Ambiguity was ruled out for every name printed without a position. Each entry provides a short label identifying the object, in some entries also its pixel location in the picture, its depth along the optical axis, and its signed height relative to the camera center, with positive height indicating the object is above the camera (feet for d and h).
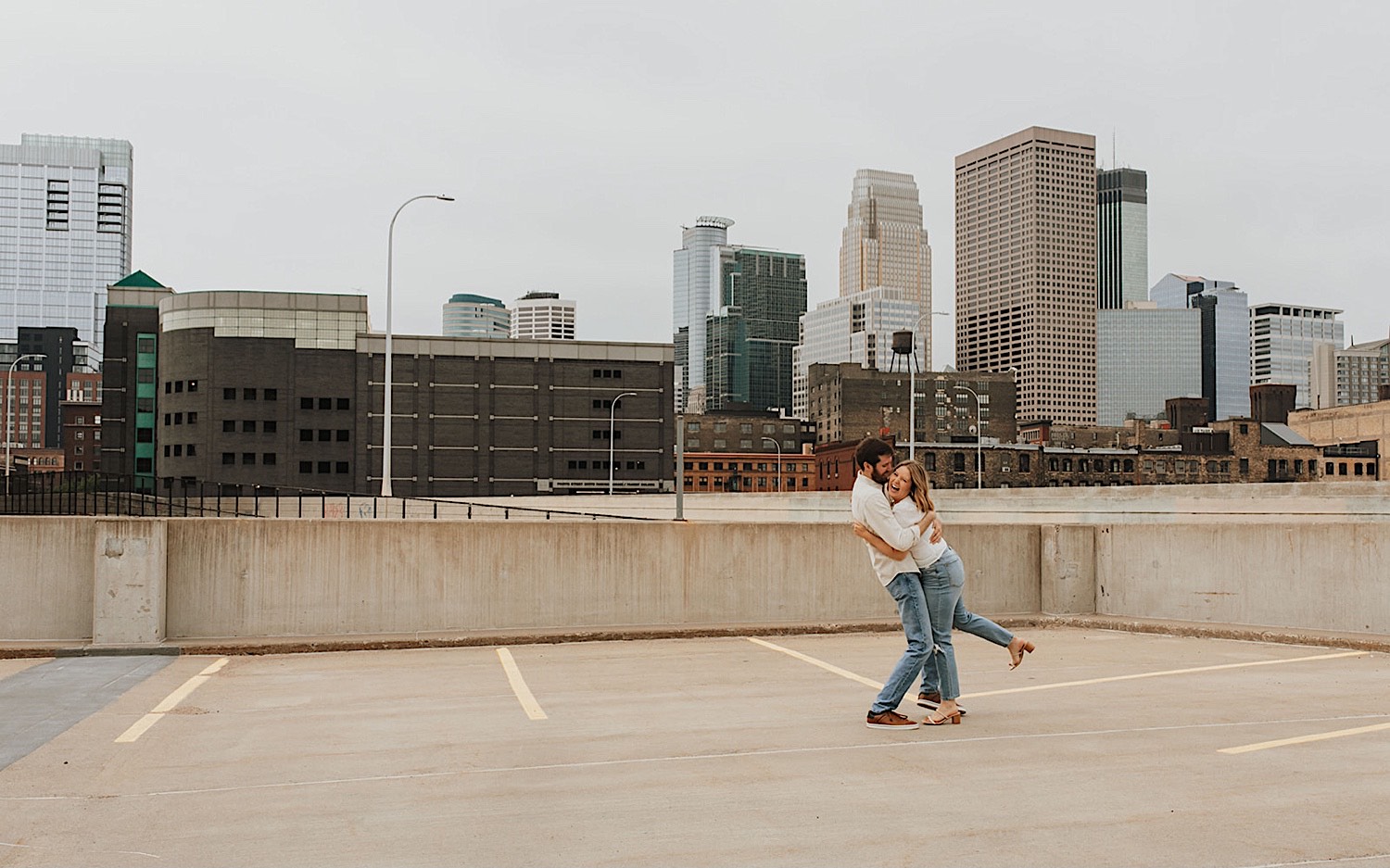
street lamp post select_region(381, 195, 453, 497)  136.22 +1.49
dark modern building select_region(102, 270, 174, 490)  365.20 +20.38
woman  26.53 -2.93
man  26.37 -2.62
